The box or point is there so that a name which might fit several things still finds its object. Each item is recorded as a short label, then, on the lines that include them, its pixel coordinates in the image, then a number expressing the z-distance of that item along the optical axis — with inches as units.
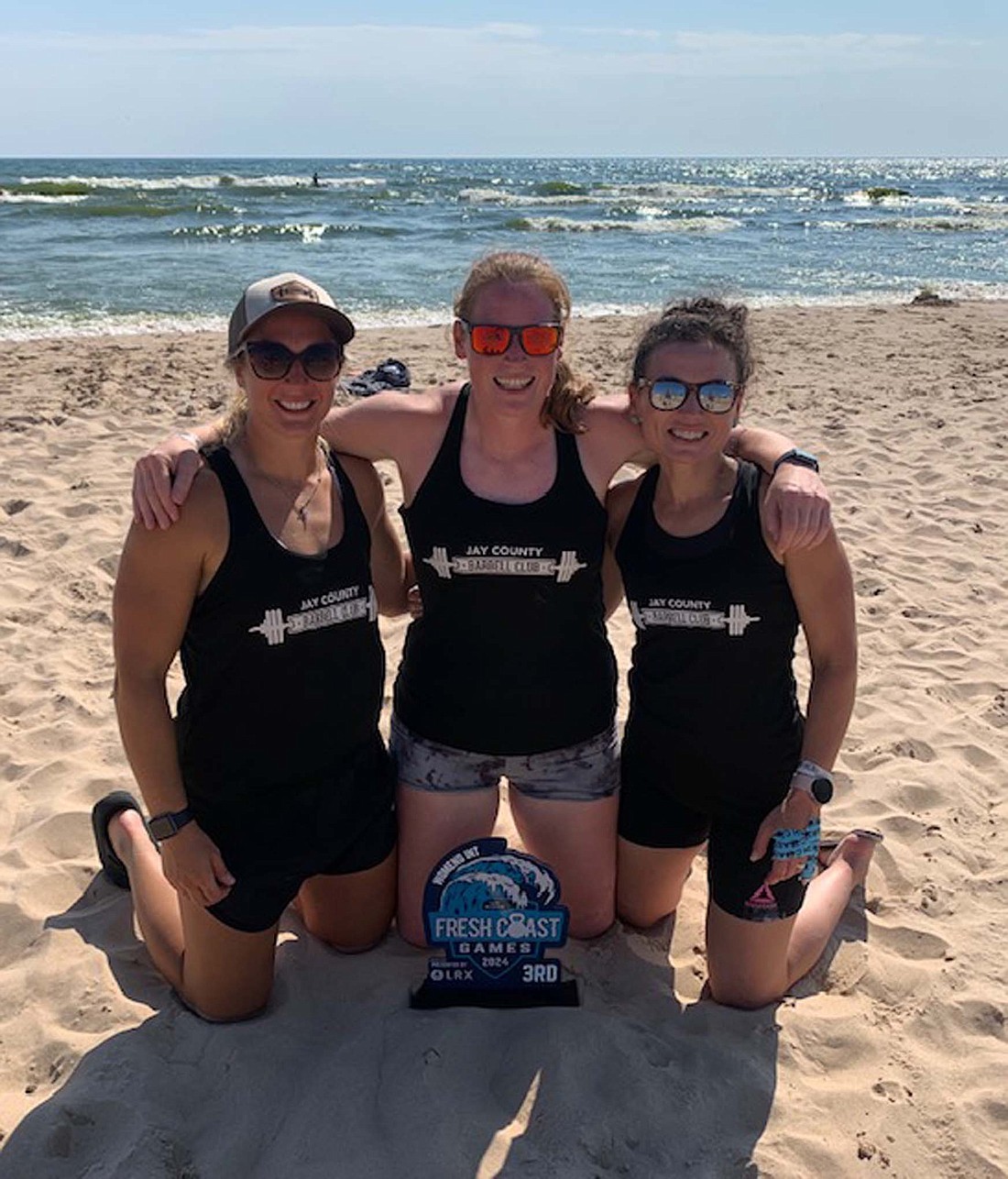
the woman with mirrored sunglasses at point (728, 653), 109.0
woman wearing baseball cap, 101.3
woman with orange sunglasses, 113.2
